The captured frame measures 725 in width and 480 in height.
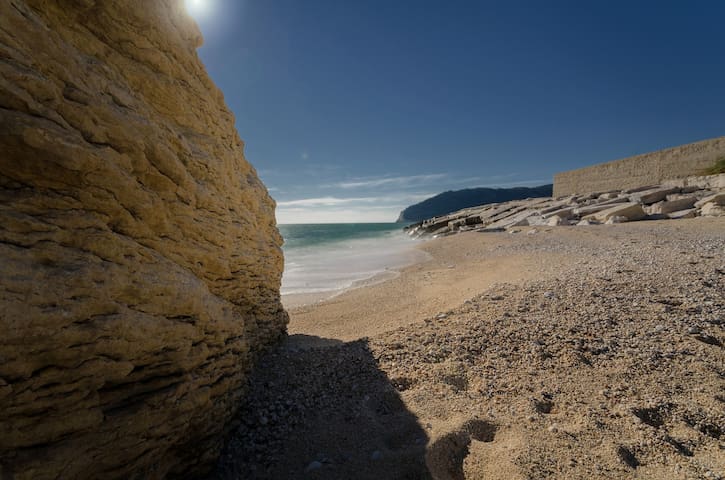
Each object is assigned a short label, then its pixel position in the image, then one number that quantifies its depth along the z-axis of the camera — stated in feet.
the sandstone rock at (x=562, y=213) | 67.36
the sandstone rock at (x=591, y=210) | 63.64
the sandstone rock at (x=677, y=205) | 53.62
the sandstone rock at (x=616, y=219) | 51.78
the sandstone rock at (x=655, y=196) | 63.21
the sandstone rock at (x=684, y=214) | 48.78
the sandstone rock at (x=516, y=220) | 74.65
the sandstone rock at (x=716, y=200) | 47.75
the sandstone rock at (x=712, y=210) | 45.29
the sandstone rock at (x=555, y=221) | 62.28
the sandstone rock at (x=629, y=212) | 52.37
